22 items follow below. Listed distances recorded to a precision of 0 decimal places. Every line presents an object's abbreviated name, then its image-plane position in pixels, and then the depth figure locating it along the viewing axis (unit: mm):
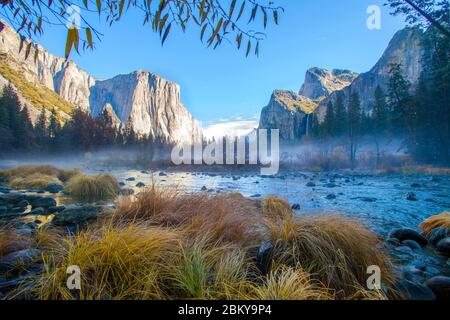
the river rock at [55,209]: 5422
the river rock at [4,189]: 8477
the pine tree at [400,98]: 23141
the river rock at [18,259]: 1867
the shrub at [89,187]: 8422
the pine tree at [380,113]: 29753
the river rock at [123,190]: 9084
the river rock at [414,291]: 1910
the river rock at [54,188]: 9284
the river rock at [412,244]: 3283
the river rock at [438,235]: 3438
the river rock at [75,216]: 3699
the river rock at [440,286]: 1999
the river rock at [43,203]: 6047
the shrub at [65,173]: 14047
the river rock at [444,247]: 3040
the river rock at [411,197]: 7775
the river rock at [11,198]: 6162
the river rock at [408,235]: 3467
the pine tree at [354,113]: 30719
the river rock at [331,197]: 8102
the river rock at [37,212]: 5117
